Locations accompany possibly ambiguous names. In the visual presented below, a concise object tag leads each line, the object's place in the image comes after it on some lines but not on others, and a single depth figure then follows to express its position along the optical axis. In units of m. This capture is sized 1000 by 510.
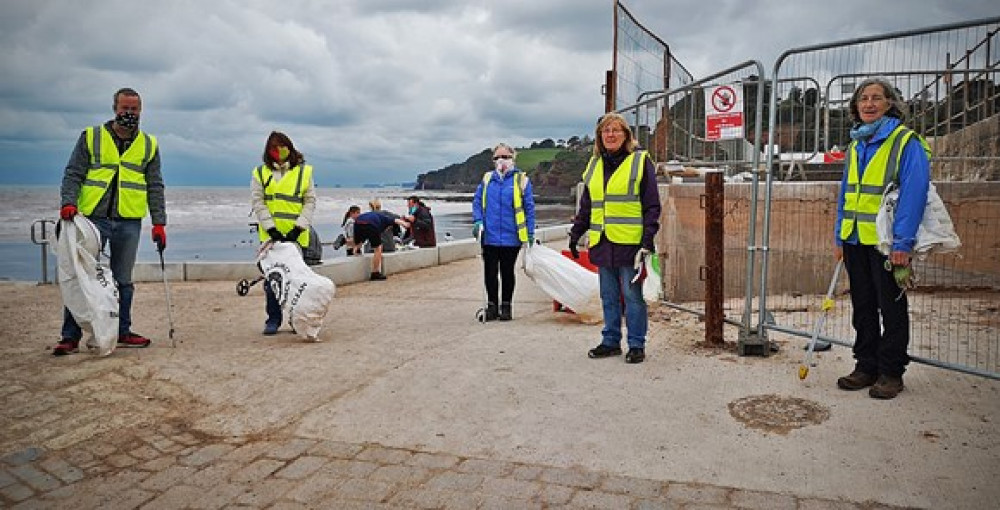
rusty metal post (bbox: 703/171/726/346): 5.57
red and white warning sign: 6.43
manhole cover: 3.94
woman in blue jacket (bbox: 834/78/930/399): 4.08
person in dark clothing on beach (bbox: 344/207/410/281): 10.96
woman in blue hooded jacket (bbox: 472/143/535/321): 7.16
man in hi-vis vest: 5.71
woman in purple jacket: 5.34
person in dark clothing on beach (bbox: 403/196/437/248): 13.21
